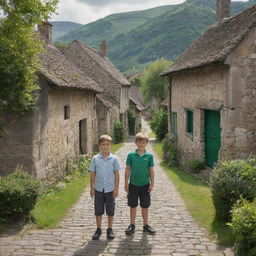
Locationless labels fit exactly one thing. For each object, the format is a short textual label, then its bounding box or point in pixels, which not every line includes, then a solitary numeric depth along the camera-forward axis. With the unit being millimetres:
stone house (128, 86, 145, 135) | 37188
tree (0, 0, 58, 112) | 7023
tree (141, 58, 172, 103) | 47688
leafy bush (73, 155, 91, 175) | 13020
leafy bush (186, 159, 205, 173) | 12430
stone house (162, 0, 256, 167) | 9619
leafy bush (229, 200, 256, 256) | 4527
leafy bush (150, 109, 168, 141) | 27906
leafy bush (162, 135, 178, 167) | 16047
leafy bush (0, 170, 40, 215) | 6172
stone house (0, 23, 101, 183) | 8695
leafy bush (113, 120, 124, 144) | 28406
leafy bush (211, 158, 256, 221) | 5984
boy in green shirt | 5945
